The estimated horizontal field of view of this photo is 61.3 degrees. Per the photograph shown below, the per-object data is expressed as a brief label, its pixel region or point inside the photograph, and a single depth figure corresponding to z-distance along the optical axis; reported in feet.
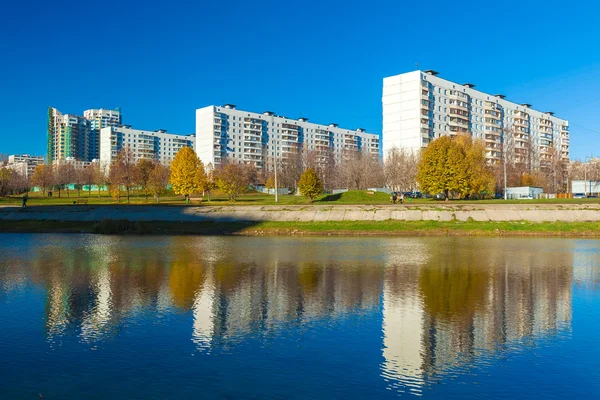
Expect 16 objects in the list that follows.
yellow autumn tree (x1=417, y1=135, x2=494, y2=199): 251.60
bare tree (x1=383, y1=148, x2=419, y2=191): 350.68
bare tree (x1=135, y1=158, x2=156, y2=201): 315.58
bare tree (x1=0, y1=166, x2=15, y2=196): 365.40
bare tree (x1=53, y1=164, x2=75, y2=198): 458.09
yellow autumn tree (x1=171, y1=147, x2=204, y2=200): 276.41
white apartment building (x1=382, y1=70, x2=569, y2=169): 454.81
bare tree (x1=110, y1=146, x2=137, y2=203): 293.61
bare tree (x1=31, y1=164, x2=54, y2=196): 436.76
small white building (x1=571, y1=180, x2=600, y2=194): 343.75
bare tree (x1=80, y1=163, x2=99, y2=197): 476.13
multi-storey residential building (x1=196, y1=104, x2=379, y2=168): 596.70
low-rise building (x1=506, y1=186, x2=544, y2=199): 304.30
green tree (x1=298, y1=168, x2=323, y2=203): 224.74
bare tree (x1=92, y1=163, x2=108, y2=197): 458.74
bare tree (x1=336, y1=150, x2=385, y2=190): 386.73
